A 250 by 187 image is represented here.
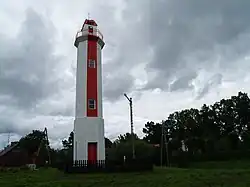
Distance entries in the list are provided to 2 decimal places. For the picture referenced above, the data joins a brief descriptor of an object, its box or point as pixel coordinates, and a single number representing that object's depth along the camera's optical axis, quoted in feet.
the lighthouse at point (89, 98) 48.55
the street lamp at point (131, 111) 55.37
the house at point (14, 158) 109.14
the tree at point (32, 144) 114.74
